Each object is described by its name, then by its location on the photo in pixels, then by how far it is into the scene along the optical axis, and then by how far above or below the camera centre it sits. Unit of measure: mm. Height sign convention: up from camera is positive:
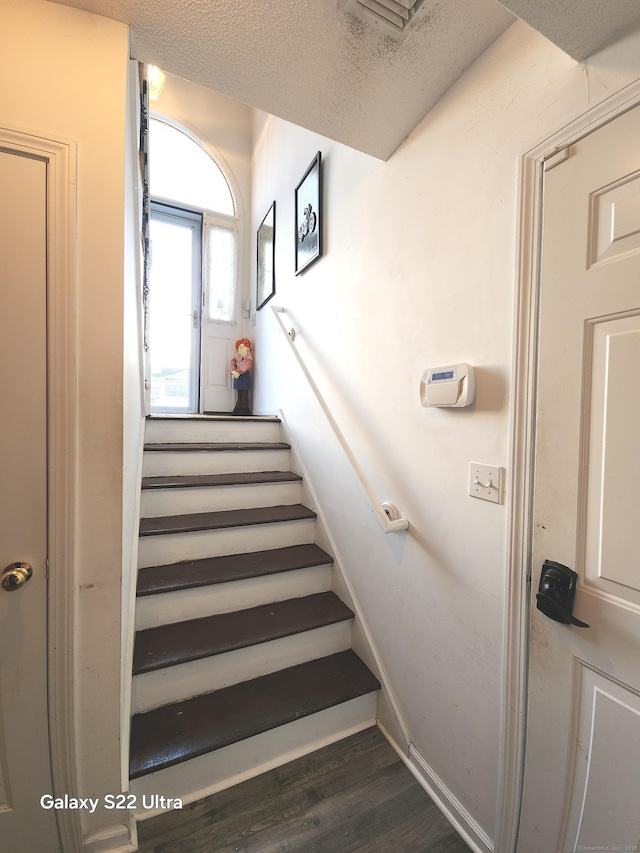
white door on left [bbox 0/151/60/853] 869 -166
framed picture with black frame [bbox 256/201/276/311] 2934 +1504
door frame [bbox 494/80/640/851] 853 -167
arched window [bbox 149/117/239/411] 3459 +1672
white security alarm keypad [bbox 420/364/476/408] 1006 +110
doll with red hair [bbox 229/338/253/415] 3496 +501
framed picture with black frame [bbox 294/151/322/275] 1970 +1296
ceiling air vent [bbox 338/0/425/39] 849 +1086
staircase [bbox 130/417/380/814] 1213 -959
